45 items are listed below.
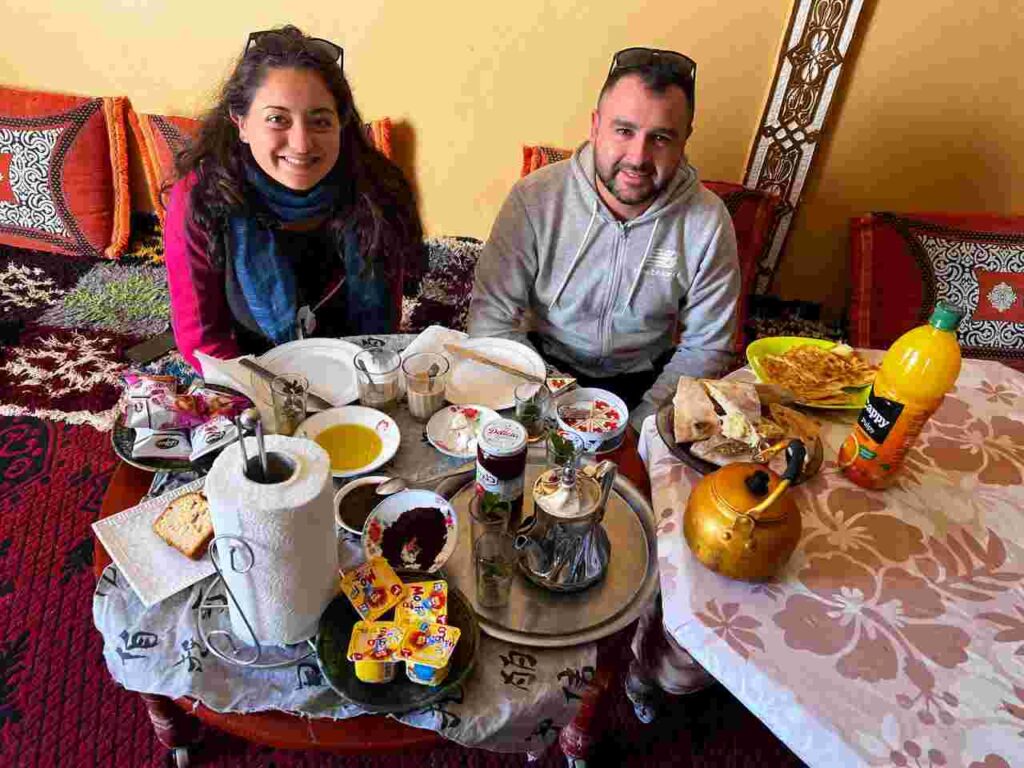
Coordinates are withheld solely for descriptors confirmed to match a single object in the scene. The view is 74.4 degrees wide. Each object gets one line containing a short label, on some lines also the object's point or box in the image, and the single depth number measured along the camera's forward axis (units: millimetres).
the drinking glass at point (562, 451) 979
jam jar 941
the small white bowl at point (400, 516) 954
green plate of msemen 1217
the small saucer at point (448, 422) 1159
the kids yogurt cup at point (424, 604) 832
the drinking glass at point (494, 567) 916
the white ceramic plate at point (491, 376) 1285
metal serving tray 902
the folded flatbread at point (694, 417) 1054
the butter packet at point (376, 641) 790
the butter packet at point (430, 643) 789
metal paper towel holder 745
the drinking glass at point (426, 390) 1223
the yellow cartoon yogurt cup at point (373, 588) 841
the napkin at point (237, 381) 1168
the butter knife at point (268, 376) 1243
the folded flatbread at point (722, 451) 1032
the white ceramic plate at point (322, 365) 1270
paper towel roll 710
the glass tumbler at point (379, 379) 1235
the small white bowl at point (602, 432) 1171
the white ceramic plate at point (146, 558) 917
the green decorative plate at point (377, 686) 800
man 1552
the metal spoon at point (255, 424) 700
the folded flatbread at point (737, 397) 1060
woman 1430
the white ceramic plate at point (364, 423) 1148
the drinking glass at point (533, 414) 1219
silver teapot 916
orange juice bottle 877
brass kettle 821
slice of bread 954
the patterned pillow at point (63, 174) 2518
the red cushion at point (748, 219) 2221
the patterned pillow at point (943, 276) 2168
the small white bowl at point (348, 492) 993
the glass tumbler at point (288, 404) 1148
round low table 818
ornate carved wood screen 2004
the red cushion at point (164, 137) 2457
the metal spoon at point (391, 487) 1039
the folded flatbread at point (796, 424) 1057
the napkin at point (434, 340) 1348
